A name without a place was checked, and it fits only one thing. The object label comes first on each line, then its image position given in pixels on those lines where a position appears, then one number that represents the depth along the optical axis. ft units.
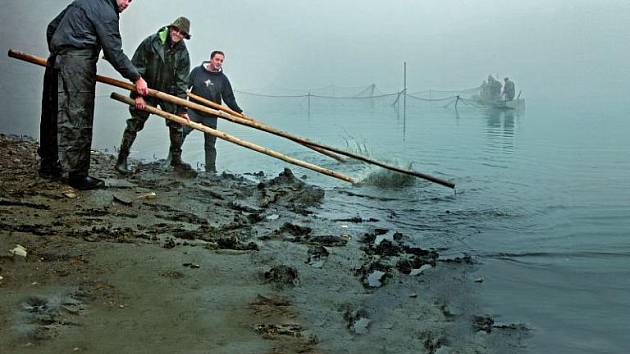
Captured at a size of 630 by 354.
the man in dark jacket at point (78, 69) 18.15
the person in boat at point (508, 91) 135.11
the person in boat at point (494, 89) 139.33
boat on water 140.36
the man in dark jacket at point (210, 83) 29.99
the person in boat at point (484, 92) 144.85
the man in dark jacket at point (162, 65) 24.54
